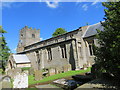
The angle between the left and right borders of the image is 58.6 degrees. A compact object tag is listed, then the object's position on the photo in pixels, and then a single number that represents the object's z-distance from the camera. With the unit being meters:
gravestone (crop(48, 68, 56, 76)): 16.23
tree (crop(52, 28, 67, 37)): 47.38
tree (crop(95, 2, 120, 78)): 5.09
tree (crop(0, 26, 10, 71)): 25.77
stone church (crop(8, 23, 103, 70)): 20.48
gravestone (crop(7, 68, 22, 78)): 18.39
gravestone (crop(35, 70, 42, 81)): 14.00
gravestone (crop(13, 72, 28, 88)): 8.91
